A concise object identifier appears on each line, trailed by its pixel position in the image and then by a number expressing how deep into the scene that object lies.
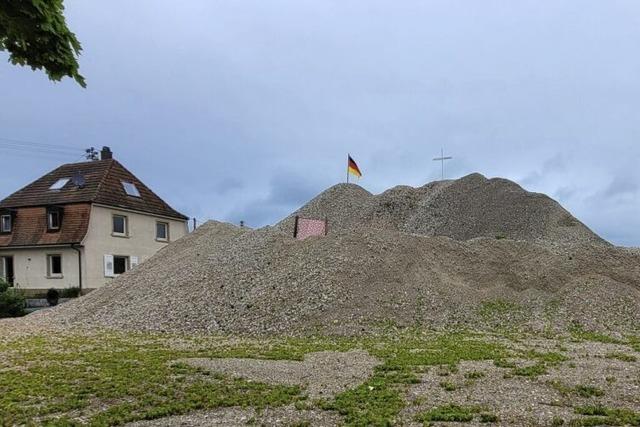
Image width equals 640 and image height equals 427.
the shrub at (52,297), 26.00
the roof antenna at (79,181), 31.92
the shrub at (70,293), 27.50
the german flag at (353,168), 30.74
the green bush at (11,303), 20.91
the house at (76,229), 29.36
